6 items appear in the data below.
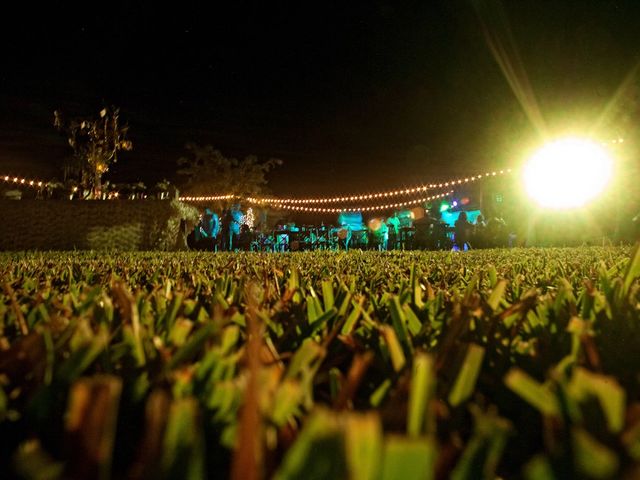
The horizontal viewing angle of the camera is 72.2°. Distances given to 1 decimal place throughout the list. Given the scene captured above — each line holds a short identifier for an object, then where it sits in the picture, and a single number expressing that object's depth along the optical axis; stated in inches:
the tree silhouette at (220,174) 1499.8
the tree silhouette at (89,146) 591.8
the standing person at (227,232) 541.6
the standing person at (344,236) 669.5
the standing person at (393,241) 603.8
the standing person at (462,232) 550.3
